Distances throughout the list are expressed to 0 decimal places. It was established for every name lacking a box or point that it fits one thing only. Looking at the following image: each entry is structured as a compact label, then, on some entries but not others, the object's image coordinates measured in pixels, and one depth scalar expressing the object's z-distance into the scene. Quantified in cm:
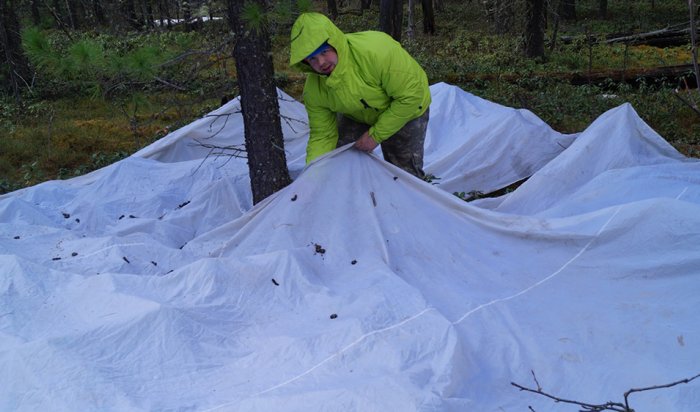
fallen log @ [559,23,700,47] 1255
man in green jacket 314
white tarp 220
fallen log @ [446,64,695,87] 848
